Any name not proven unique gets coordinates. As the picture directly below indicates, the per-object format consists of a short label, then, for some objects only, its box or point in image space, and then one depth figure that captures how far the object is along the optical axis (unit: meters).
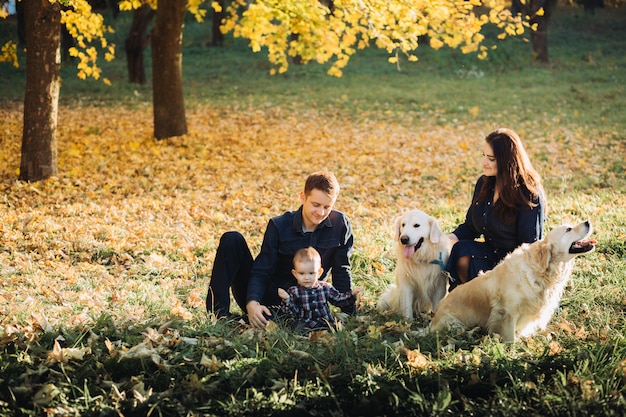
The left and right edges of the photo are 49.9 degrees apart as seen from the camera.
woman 5.02
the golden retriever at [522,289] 4.31
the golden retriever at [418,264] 5.16
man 4.83
